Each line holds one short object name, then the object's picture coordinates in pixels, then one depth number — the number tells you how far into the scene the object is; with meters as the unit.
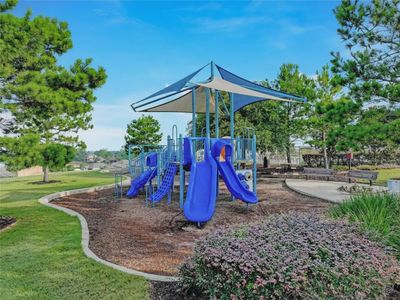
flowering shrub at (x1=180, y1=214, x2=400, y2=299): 2.71
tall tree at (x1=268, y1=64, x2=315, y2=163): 20.73
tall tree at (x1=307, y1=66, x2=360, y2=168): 20.06
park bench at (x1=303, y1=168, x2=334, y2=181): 15.51
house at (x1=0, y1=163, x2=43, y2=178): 28.48
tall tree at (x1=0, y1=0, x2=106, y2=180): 7.27
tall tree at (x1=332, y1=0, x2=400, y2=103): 10.19
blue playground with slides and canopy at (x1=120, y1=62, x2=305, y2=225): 8.32
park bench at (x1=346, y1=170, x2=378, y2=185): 12.32
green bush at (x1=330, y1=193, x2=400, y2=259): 4.06
